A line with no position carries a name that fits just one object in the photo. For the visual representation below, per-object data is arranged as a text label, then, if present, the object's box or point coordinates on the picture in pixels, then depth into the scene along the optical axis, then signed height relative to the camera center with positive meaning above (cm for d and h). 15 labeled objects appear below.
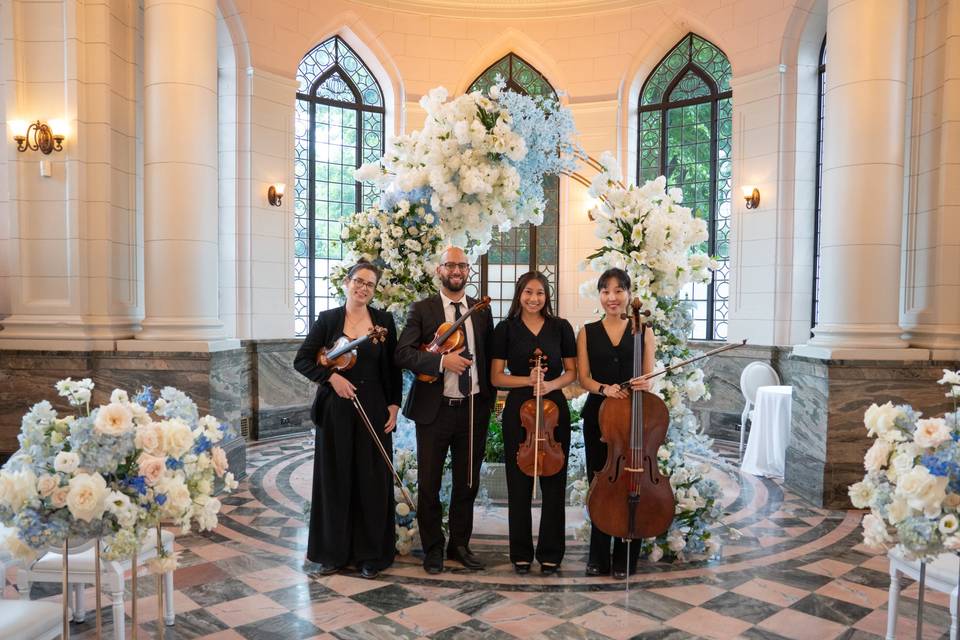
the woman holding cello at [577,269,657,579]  382 -36
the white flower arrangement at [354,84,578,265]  436 +76
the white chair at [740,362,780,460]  735 -96
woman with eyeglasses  392 -86
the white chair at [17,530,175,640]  291 -121
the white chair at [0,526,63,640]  219 -106
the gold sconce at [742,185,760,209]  820 +101
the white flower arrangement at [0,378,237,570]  187 -53
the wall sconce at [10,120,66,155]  575 +113
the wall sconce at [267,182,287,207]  835 +100
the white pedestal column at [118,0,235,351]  554 +84
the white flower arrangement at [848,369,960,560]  195 -54
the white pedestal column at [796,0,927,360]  534 +81
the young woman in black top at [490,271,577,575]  381 -47
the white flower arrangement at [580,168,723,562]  421 +2
